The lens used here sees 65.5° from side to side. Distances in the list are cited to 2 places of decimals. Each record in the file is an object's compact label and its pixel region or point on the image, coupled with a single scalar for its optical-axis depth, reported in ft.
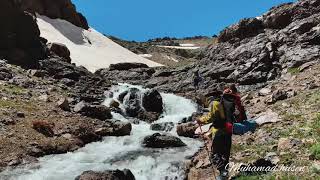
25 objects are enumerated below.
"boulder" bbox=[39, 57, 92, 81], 72.86
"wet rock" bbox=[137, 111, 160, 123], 62.98
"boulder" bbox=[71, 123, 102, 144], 45.02
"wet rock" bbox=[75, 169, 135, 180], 29.38
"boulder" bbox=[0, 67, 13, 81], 60.55
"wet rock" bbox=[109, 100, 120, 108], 66.02
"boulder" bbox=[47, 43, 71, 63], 87.49
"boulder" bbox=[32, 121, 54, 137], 43.28
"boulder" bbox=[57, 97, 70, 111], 52.78
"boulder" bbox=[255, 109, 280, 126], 36.97
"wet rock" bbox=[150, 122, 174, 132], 54.33
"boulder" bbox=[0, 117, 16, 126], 43.13
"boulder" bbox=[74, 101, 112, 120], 52.96
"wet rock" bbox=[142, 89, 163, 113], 67.36
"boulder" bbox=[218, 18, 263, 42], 83.59
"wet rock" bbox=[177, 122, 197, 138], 47.65
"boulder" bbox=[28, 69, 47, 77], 67.49
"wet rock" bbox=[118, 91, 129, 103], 70.66
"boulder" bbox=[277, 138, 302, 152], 27.86
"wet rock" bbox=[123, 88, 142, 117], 65.74
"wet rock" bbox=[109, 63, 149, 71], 104.21
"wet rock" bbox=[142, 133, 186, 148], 42.90
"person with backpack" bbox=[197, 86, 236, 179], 24.99
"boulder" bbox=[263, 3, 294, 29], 79.47
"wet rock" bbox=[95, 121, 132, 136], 47.70
